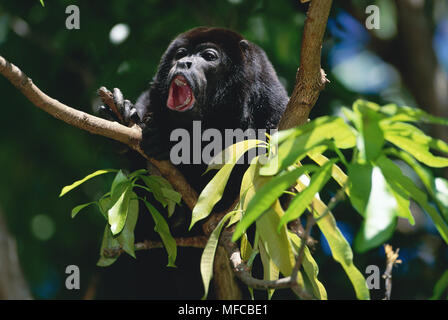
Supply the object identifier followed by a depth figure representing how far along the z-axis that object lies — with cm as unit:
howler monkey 336
